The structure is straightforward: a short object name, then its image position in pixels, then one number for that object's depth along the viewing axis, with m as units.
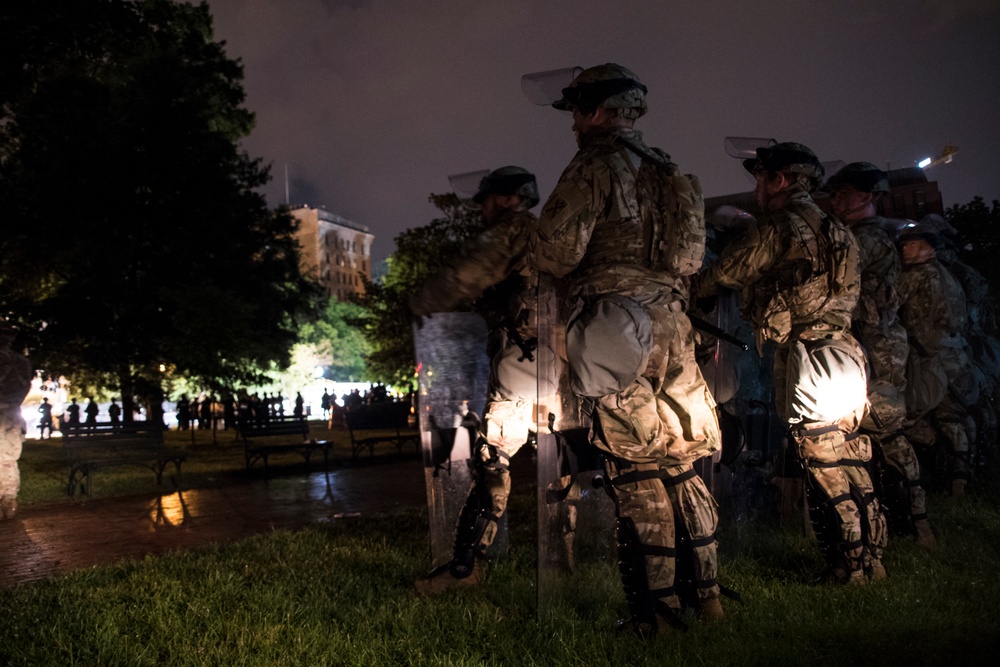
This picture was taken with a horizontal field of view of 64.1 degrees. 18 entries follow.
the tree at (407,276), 22.31
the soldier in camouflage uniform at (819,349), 4.32
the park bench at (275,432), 11.25
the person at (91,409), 22.75
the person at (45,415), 25.66
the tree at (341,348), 74.24
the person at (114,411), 20.68
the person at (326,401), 35.22
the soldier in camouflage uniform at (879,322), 5.50
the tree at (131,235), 18.30
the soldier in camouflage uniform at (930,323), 7.09
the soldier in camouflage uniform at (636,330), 3.46
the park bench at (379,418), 13.83
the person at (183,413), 26.86
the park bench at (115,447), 9.84
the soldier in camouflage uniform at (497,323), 4.27
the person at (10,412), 7.92
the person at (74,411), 26.31
